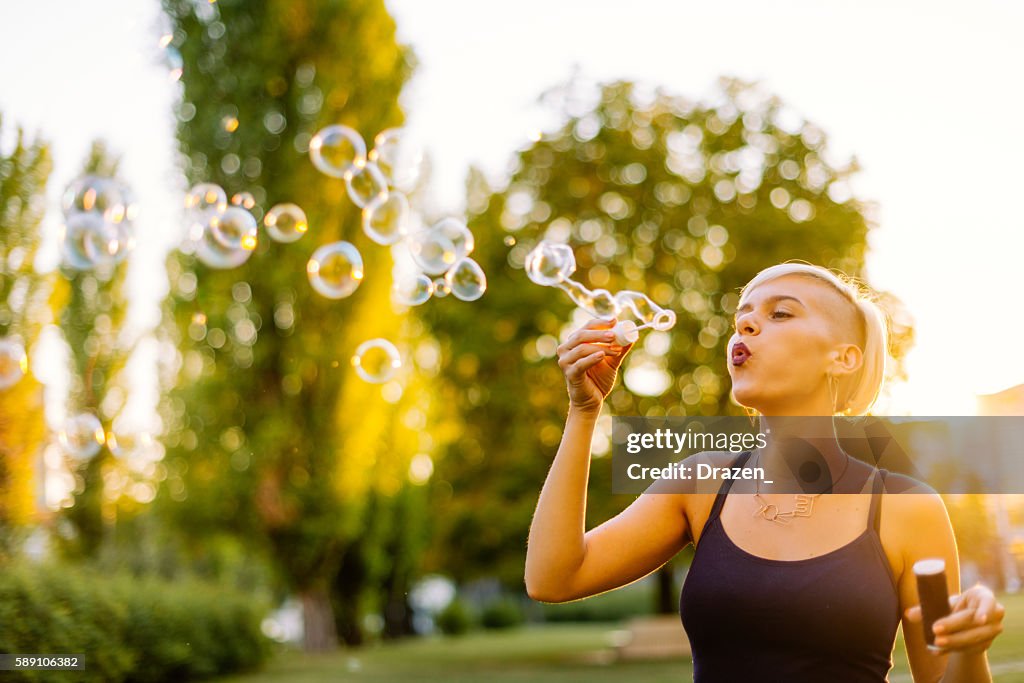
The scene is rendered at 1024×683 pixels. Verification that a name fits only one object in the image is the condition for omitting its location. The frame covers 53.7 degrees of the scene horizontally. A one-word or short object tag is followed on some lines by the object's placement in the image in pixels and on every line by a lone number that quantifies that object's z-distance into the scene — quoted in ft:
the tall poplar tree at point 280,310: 56.59
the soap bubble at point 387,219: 18.92
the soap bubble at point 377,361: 18.26
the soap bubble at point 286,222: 20.26
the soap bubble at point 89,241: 18.88
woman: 5.06
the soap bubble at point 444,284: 15.79
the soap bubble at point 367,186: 19.31
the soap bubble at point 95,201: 19.45
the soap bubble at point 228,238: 19.26
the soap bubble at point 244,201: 20.90
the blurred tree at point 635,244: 51.13
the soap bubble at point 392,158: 20.31
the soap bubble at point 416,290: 15.99
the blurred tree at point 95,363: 63.05
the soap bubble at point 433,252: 16.56
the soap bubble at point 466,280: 14.74
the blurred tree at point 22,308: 32.96
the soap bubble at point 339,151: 20.45
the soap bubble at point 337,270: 18.83
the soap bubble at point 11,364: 20.62
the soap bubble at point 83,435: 19.69
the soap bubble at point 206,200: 20.15
